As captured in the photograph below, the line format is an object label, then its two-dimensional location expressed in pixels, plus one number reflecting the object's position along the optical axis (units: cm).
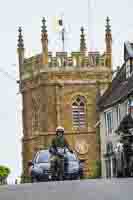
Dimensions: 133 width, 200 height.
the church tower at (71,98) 8550
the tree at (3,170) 11579
